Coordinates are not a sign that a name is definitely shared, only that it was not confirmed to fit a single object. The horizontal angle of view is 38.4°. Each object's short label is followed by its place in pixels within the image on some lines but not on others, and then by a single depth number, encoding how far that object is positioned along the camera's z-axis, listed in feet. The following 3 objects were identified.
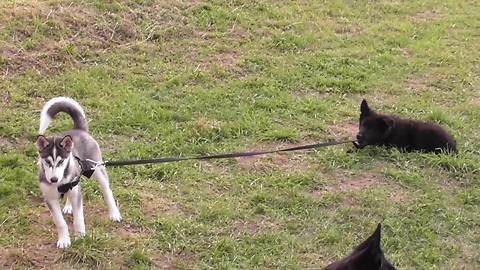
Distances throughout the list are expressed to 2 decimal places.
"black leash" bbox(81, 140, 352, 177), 14.21
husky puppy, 13.06
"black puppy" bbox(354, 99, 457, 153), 19.47
